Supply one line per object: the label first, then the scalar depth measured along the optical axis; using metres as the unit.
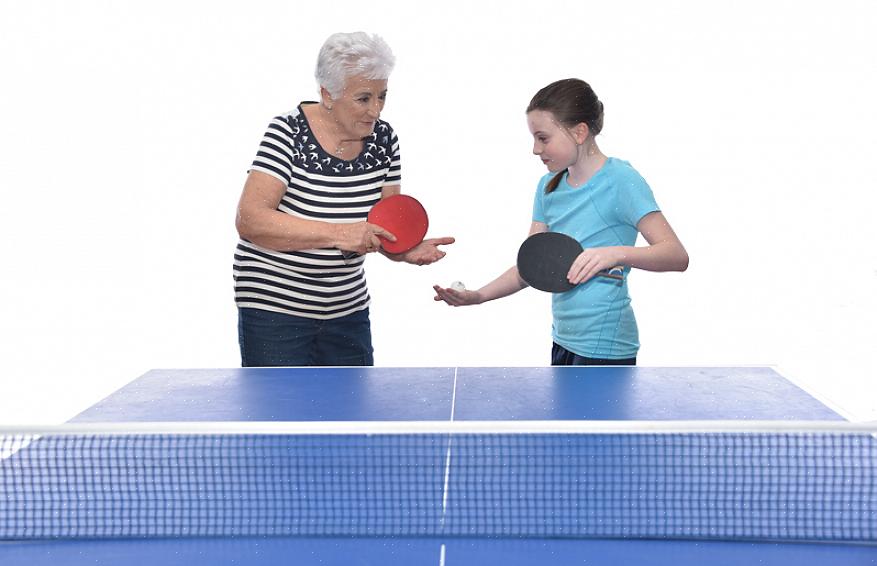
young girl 3.08
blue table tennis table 1.92
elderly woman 3.06
